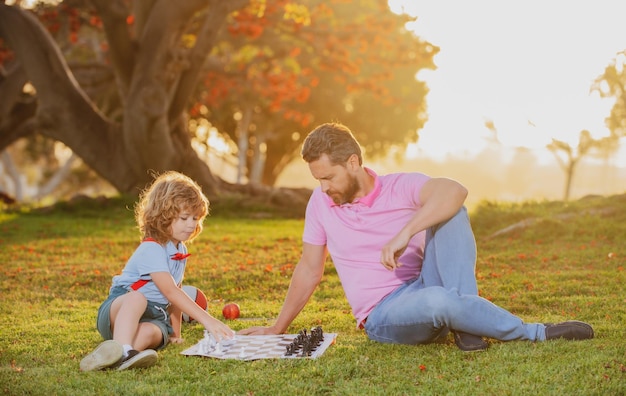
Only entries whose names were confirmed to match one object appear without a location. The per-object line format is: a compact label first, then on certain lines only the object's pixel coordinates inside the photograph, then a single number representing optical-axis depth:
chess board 5.49
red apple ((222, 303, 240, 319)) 7.35
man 5.35
